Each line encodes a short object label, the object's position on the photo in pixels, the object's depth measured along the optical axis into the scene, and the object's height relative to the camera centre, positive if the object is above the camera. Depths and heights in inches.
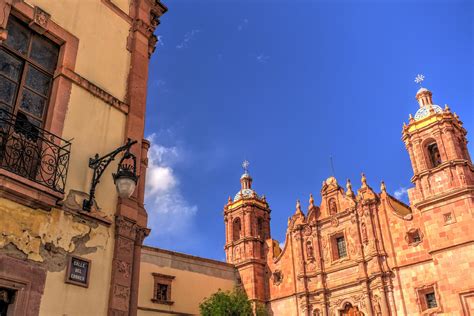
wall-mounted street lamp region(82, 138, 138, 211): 268.4 +117.5
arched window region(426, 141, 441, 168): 980.1 +444.7
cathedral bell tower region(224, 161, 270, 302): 1181.1 +388.7
